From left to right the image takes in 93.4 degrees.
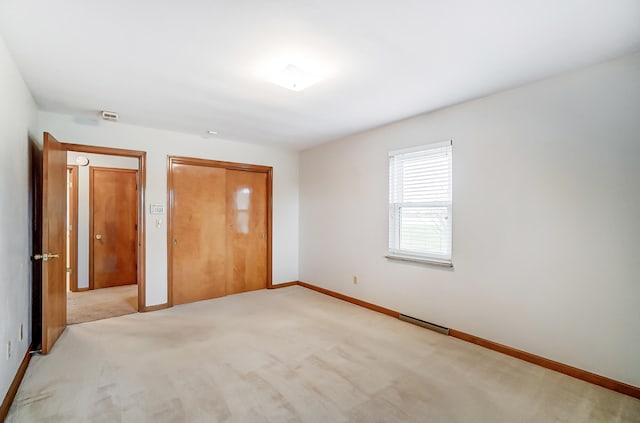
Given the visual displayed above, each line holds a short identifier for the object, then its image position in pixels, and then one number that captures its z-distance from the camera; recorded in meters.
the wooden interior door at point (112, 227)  5.15
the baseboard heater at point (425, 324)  3.28
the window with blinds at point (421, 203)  3.33
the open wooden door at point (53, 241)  2.70
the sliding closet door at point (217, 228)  4.34
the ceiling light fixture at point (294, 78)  2.34
